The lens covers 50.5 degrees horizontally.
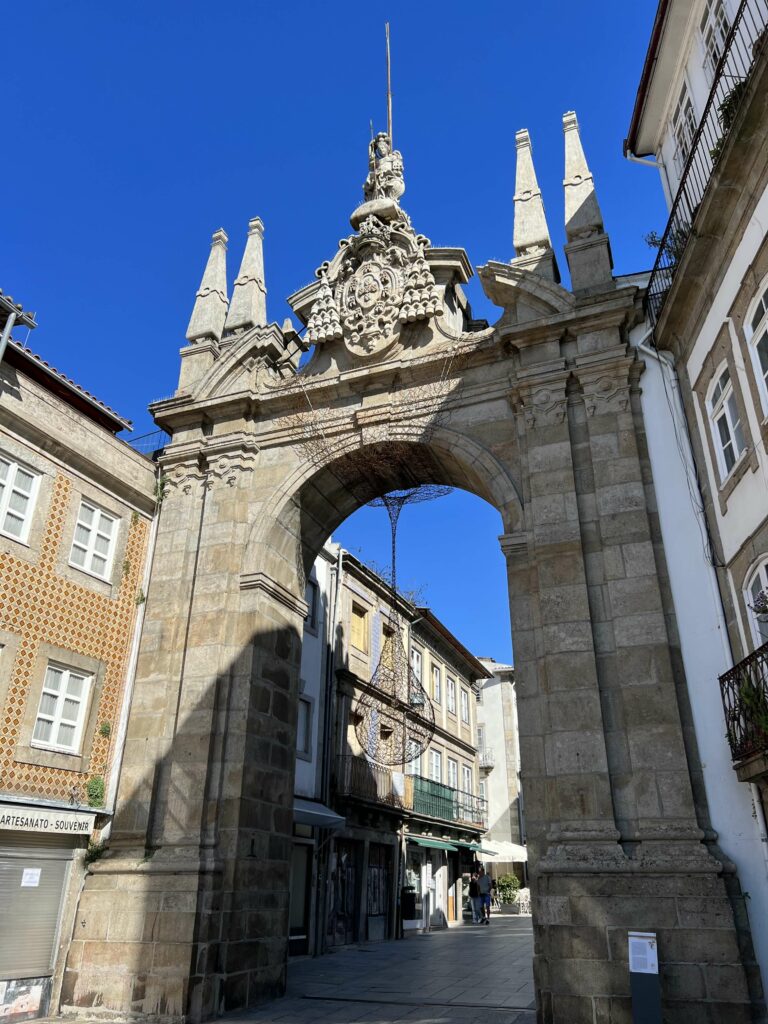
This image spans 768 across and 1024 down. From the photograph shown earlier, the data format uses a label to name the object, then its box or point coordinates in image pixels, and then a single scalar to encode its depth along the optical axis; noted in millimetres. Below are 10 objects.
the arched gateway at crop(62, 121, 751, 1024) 8148
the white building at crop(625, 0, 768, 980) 7570
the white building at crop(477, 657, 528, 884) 36625
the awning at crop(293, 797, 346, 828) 14900
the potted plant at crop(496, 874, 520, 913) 30578
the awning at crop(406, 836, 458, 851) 22709
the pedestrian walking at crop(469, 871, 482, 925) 24916
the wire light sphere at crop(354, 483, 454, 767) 20344
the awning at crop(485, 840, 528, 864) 29100
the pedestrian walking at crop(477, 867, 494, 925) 24611
